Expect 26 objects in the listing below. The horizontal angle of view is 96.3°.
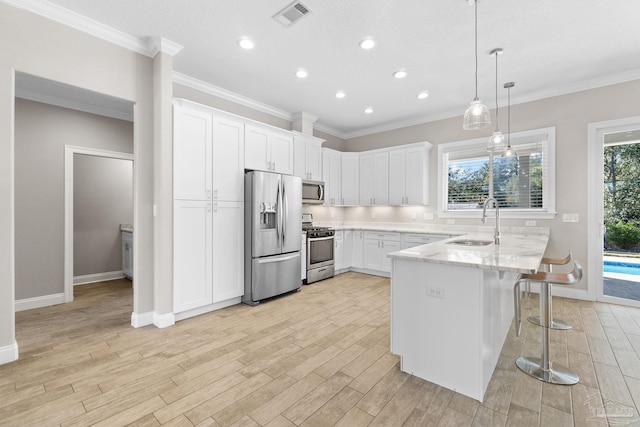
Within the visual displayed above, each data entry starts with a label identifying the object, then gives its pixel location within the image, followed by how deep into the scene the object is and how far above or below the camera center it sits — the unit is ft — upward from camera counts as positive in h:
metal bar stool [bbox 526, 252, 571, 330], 8.66 -3.31
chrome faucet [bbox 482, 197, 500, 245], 9.19 -0.61
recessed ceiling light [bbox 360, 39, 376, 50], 9.83 +5.93
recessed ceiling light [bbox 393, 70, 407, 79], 12.16 +6.02
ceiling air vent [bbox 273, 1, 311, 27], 8.18 +5.92
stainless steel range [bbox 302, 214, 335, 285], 15.84 -2.22
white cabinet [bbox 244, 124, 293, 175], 12.92 +3.10
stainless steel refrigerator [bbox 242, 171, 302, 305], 12.38 -0.98
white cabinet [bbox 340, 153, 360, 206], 19.69 +2.47
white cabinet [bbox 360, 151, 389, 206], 18.44 +2.35
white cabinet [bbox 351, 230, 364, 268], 18.36 -2.25
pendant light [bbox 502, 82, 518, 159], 14.72 +4.67
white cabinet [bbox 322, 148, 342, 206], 18.30 +2.53
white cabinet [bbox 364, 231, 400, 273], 16.92 -2.06
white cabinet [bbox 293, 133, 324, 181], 15.97 +3.34
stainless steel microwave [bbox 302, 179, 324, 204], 16.93 +1.36
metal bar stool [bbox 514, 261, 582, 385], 6.72 -3.05
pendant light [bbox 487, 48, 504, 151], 11.32 +2.90
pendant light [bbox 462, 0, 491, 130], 8.07 +2.82
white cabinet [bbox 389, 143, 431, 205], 17.03 +2.37
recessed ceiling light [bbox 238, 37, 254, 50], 9.83 +5.96
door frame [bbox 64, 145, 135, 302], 13.07 -0.34
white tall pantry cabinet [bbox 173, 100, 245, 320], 10.61 +0.19
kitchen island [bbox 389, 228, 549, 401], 6.11 -2.26
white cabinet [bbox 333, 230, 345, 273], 17.65 -2.32
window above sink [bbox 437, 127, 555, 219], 13.96 +2.01
